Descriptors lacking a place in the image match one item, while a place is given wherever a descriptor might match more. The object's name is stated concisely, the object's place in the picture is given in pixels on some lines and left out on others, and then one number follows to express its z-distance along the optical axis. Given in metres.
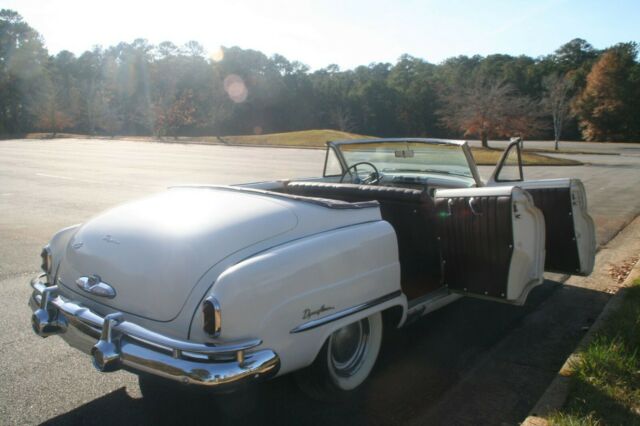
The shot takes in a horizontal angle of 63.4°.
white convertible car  2.40
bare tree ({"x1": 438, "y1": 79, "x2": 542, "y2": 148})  33.81
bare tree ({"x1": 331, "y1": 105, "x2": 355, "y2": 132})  66.12
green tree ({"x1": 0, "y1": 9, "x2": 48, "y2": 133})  62.03
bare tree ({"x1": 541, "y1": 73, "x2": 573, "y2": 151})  37.72
